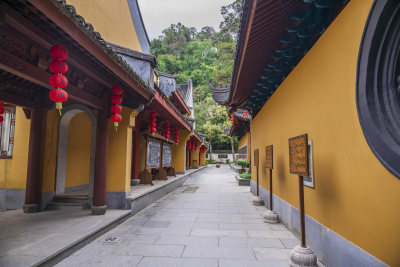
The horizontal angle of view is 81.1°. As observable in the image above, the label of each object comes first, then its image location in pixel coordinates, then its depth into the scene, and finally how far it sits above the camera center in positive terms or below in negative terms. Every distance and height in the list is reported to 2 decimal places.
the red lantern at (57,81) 3.06 +0.97
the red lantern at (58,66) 3.08 +1.17
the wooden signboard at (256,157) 7.36 +0.01
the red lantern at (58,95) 3.06 +0.78
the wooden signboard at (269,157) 5.40 +0.01
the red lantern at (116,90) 5.14 +1.44
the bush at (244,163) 16.25 -0.40
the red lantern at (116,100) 5.16 +1.23
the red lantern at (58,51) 3.07 +1.36
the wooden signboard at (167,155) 11.82 +0.07
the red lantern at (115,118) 5.14 +0.83
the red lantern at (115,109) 5.15 +1.03
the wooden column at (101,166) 5.22 -0.24
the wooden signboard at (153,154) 9.24 +0.10
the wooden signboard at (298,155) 2.94 +0.04
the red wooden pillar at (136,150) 9.02 +0.23
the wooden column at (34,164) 5.38 -0.22
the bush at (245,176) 12.98 -1.04
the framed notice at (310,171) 3.66 -0.22
